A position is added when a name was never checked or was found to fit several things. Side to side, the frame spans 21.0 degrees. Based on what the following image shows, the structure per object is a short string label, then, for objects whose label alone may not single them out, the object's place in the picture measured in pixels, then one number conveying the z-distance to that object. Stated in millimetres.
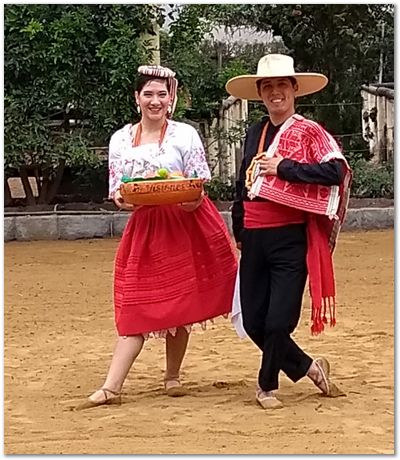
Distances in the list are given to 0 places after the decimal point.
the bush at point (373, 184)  12969
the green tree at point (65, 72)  11352
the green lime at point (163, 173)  4754
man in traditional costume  4602
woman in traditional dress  4863
